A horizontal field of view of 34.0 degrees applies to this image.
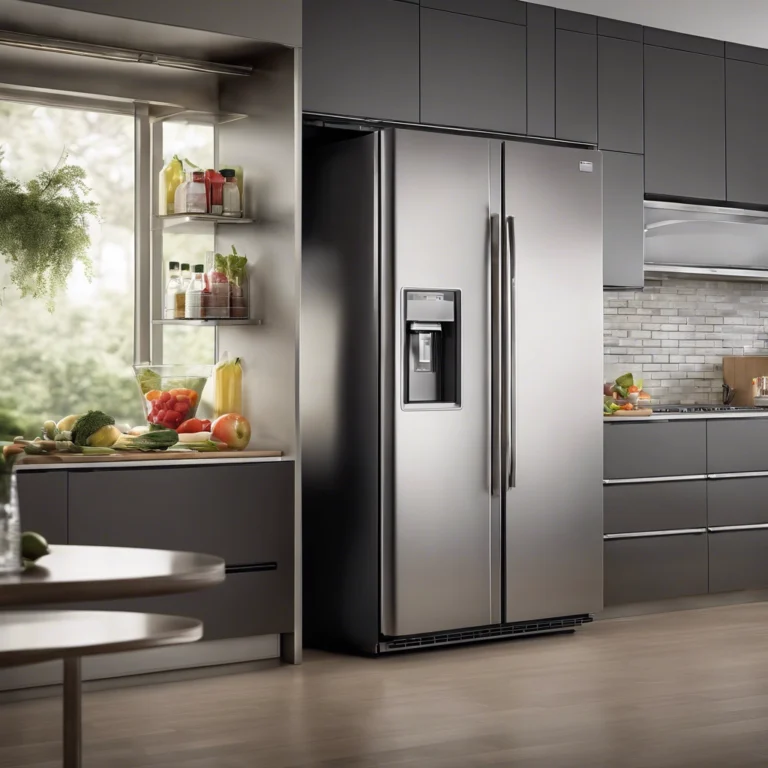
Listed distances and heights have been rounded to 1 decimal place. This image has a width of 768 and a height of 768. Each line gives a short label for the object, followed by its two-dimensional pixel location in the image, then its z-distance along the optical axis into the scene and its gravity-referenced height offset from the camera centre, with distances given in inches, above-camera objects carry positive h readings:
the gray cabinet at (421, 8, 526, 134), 203.8 +52.0
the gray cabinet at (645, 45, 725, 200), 234.7 +50.0
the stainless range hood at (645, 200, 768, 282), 241.6 +28.5
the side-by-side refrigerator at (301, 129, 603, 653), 186.7 -0.6
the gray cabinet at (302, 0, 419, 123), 192.1 +51.2
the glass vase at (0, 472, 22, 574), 86.9 -10.0
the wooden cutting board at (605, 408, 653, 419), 221.8 -4.8
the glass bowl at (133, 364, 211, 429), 185.5 -0.8
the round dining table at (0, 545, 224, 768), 80.6 -13.9
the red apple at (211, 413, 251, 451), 182.1 -6.6
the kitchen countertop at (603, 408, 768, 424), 218.7 -5.6
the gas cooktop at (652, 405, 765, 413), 241.6 -4.6
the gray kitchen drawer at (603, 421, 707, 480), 217.9 -11.2
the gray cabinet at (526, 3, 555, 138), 215.2 +54.5
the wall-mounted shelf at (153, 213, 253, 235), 187.9 +25.2
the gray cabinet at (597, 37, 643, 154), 225.6 +53.0
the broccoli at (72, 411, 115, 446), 171.2 -5.5
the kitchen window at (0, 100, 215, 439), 184.2 +13.0
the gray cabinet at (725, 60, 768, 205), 246.5 +50.6
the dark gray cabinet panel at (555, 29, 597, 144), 219.3 +52.9
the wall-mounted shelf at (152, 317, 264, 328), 188.7 +9.8
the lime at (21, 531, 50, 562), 91.1 -11.7
